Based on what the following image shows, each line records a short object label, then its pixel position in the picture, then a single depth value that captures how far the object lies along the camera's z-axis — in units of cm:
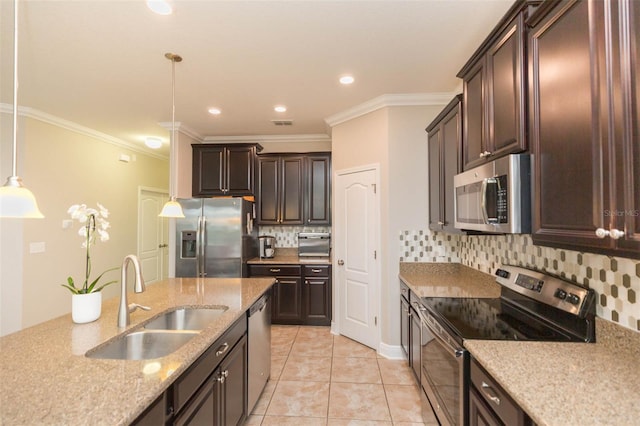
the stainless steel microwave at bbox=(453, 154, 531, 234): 140
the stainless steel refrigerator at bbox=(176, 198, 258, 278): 393
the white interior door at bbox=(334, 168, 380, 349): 333
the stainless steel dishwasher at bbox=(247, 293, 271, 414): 211
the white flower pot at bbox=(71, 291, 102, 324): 155
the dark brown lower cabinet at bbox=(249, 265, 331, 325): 402
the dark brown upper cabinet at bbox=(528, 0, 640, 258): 90
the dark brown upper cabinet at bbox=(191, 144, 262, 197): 439
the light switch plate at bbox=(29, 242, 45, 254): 358
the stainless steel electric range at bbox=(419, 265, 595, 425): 141
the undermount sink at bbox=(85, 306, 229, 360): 145
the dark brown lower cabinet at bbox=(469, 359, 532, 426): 102
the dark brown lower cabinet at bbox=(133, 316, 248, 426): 114
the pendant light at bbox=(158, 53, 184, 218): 219
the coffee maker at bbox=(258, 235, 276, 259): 443
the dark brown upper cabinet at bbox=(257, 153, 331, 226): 439
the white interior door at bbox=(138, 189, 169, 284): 553
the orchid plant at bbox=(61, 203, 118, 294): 152
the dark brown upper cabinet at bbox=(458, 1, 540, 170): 144
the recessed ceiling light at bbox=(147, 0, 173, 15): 178
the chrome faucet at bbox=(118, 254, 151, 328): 153
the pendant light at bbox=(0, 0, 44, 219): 111
